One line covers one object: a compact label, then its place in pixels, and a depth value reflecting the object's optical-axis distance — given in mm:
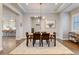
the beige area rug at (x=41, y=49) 2463
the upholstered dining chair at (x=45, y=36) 3054
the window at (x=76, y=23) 3573
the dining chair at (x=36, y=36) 3059
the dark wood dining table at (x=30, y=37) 3151
